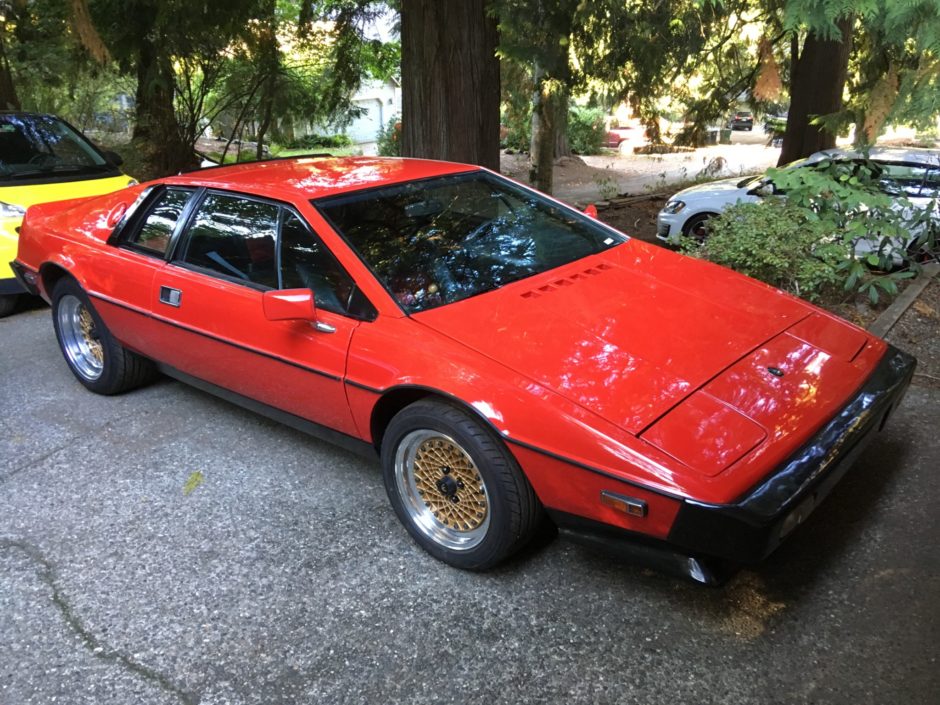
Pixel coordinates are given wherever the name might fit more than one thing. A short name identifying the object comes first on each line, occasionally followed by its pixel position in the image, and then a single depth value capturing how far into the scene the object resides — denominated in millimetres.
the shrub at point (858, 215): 4969
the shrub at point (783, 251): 4953
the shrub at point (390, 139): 15922
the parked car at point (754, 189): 6496
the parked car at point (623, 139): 26297
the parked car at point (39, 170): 6180
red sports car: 2406
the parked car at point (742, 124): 31922
